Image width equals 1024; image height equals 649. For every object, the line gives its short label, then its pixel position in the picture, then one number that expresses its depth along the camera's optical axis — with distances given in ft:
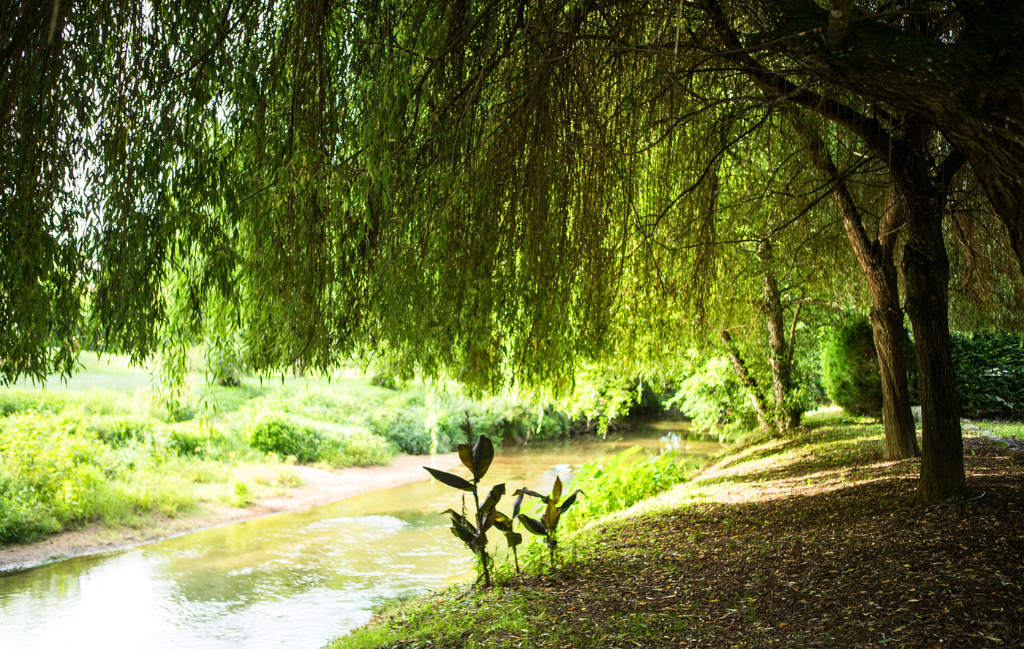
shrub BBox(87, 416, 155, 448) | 38.01
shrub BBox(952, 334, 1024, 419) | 36.17
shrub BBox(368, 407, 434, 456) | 56.08
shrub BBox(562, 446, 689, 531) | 26.91
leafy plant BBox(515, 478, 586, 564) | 17.10
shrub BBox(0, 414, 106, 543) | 27.43
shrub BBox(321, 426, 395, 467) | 47.06
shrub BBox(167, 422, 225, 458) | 39.91
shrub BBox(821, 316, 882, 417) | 36.86
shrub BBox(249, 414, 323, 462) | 45.03
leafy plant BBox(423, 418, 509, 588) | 16.19
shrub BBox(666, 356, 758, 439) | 37.40
